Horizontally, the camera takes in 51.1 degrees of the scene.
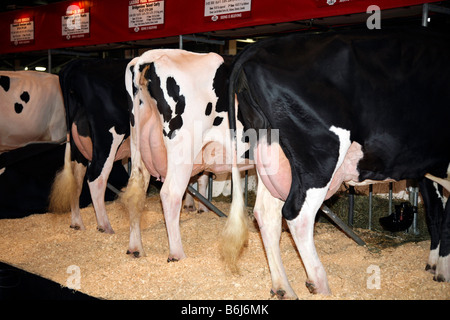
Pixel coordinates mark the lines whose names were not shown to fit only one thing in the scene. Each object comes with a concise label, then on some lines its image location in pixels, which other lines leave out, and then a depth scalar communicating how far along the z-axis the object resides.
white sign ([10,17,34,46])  8.50
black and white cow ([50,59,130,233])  5.06
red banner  5.02
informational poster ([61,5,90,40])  7.57
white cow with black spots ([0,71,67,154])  6.29
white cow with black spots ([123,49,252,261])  3.99
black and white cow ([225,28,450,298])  2.91
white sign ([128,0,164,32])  6.49
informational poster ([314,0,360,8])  4.68
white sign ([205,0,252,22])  5.54
